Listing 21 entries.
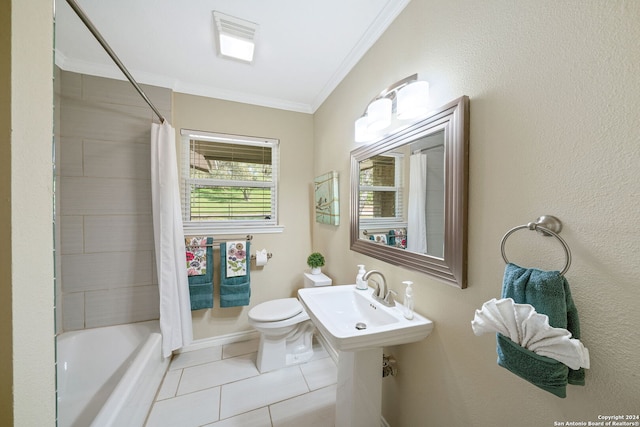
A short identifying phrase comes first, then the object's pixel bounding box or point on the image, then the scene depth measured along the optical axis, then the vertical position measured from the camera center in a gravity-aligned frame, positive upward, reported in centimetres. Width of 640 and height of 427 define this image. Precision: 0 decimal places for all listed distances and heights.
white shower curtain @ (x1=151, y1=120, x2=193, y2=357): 174 -26
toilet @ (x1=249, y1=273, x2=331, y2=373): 178 -105
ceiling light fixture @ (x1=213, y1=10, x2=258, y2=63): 138 +117
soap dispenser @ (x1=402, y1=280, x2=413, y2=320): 110 -46
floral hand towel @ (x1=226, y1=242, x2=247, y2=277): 210 -47
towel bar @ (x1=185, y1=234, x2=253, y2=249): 202 -33
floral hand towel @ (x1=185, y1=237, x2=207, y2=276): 200 -41
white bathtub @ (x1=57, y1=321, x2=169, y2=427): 119 -108
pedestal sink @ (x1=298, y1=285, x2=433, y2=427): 97 -61
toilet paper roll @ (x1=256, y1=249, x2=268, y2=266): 220 -48
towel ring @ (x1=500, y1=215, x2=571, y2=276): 64 -5
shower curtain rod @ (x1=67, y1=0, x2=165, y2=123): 89 +82
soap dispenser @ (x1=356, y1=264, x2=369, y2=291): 147 -47
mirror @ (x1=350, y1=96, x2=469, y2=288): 91 +8
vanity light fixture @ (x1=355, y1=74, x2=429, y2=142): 104 +54
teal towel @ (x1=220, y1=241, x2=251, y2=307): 208 -75
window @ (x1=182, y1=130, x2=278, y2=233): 216 +28
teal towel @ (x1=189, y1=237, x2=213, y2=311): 200 -71
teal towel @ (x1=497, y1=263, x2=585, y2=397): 57 -28
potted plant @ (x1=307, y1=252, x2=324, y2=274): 215 -50
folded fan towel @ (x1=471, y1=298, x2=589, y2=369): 54 -32
